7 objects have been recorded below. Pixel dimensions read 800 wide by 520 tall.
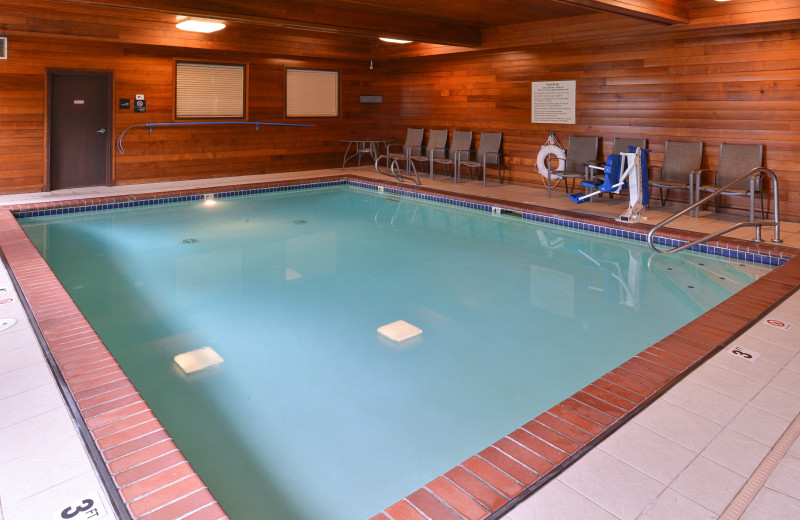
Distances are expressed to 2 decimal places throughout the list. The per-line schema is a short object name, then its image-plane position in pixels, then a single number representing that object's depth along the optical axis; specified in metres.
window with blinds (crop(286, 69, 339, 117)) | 10.06
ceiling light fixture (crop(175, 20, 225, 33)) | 7.45
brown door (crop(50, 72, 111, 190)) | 7.86
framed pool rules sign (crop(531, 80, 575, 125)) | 8.11
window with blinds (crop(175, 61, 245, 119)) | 8.84
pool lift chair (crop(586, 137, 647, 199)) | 7.36
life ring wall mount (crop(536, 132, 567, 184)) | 8.25
